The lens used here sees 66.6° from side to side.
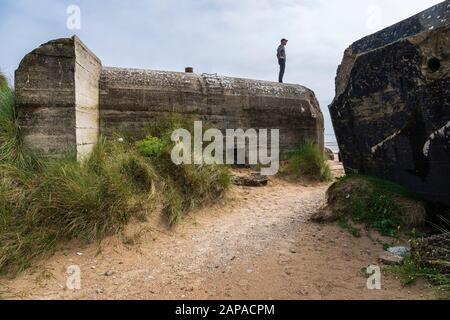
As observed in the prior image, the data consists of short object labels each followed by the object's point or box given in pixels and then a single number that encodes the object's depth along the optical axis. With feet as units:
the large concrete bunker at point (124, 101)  15.72
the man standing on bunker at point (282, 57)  33.02
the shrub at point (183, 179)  15.57
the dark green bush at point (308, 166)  23.50
